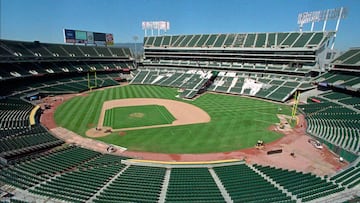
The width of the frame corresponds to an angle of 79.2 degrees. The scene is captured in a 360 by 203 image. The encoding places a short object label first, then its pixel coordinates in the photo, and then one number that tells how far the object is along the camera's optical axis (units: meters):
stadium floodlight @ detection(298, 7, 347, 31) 65.56
